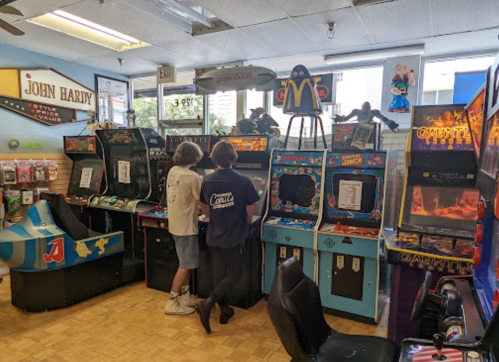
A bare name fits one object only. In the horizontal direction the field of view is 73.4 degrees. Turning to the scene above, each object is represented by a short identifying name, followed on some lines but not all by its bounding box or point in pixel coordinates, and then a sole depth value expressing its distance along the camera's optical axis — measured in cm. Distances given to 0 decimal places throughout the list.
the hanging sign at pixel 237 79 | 334
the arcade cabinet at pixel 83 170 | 468
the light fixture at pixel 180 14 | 343
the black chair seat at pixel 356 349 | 170
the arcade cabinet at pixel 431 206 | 227
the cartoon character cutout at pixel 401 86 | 423
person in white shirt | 309
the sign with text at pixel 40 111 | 471
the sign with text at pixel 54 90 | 485
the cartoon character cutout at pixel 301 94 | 339
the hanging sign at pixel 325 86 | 510
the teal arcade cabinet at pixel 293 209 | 318
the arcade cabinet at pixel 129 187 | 415
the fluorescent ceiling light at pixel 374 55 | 445
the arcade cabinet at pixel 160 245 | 362
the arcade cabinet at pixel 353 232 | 292
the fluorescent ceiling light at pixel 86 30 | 374
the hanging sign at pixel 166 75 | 546
